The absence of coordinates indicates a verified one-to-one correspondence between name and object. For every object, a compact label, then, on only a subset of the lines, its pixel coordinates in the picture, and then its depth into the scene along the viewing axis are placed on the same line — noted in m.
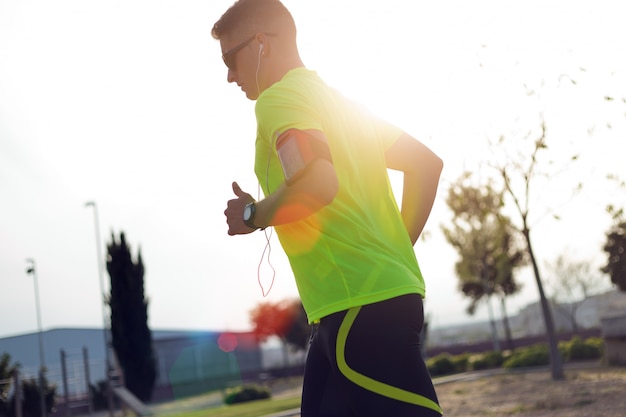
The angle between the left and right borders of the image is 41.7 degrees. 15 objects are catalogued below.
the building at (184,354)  56.34
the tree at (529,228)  17.97
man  2.01
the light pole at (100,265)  46.66
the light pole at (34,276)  47.16
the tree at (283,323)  62.19
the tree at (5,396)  21.83
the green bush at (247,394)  29.86
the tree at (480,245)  21.93
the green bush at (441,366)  29.55
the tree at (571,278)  59.50
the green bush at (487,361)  28.66
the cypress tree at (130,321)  46.34
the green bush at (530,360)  24.31
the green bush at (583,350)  24.62
